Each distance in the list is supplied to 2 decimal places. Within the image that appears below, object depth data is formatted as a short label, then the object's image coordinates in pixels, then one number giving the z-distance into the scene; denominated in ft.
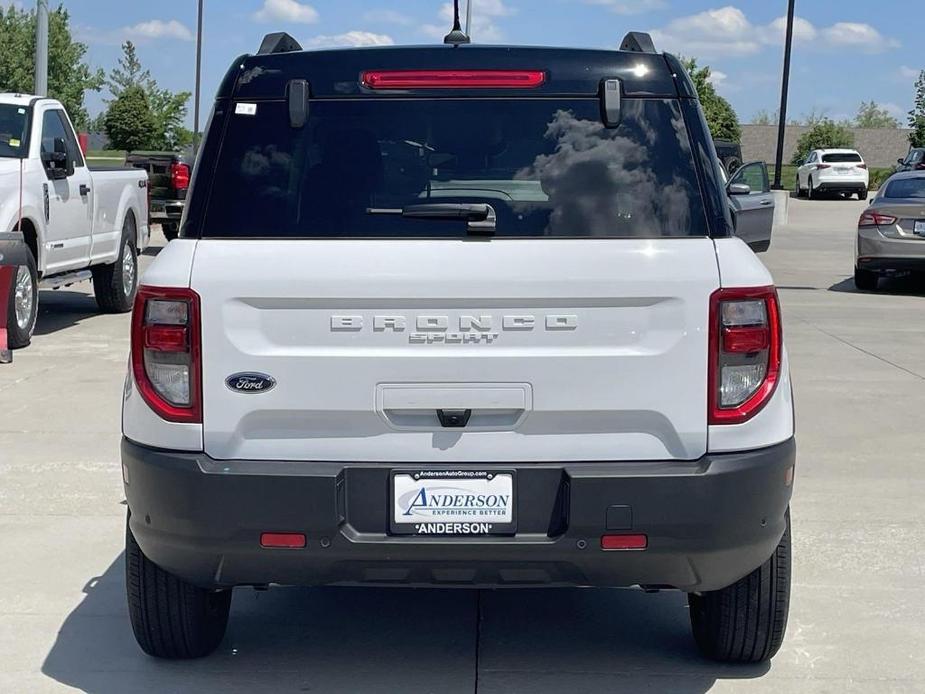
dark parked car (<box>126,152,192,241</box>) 73.82
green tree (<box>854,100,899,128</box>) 410.72
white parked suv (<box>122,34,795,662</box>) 13.11
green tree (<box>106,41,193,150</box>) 257.55
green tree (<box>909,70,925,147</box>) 191.83
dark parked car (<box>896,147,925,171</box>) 132.76
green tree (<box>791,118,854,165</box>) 238.68
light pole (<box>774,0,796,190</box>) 129.29
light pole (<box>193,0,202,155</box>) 178.29
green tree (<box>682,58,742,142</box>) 221.05
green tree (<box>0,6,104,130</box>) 245.04
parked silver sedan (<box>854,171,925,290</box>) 58.08
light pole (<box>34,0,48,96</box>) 71.51
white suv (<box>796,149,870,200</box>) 150.82
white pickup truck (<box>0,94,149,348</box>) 39.04
